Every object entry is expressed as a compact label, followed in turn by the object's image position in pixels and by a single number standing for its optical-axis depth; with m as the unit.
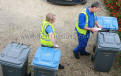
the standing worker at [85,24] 4.45
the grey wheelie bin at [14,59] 3.92
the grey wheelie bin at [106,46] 4.47
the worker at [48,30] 4.07
